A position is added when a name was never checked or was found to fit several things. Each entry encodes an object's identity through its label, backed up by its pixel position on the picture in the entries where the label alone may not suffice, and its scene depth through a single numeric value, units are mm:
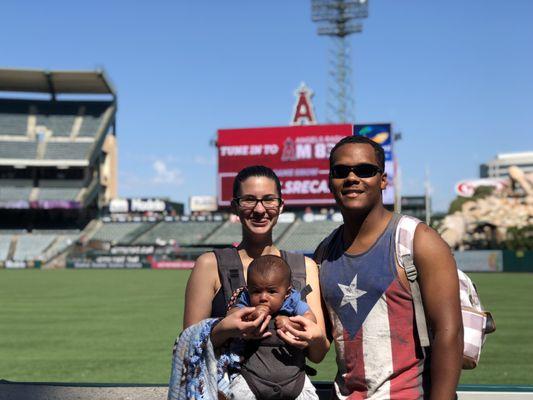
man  2557
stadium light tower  57906
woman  2629
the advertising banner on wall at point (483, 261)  37969
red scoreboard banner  47062
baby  2688
